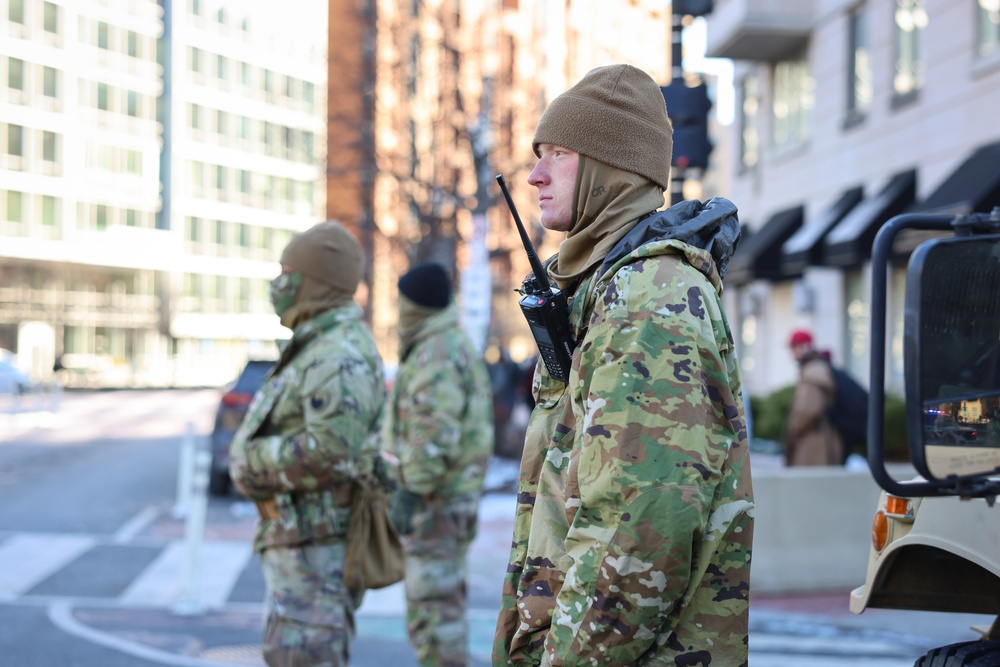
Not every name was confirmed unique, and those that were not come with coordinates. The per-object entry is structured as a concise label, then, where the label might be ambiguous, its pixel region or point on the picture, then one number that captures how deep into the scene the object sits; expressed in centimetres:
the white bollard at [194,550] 853
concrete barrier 928
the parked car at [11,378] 4191
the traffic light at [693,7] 888
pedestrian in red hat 991
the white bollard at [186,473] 1097
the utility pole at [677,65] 874
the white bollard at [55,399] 3288
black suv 1438
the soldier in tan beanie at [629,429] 225
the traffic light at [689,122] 857
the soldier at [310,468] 454
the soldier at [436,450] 582
